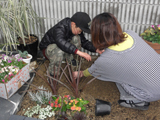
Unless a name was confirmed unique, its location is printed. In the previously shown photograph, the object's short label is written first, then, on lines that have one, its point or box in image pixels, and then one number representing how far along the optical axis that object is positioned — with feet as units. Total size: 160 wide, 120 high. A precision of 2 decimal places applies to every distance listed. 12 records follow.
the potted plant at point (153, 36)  8.02
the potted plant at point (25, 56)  7.53
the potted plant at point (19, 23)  7.02
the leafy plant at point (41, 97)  6.06
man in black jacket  6.68
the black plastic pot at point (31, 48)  8.19
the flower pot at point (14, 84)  6.11
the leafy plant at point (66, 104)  5.64
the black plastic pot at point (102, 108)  5.82
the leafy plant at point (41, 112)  5.73
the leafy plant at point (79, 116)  5.27
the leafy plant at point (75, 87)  5.94
